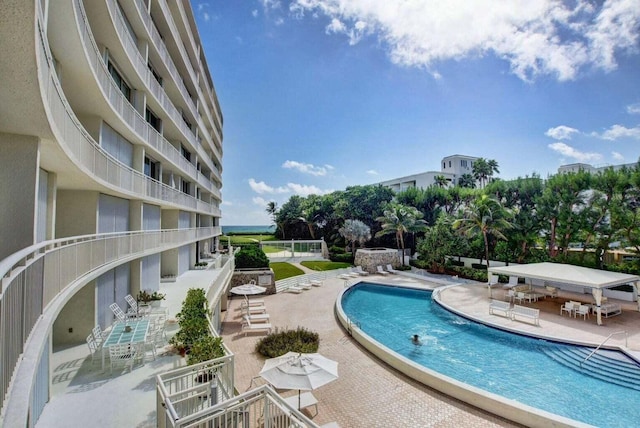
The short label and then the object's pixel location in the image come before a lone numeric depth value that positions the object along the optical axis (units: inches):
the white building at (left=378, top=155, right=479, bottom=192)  2298.2
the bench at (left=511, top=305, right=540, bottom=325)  679.6
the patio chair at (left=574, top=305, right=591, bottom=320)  711.1
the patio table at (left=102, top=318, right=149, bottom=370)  363.4
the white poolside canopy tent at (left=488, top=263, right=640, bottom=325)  682.8
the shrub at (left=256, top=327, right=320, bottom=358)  544.4
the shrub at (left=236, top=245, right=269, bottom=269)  1068.5
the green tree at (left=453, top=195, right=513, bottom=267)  1091.9
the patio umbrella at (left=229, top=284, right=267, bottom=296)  755.4
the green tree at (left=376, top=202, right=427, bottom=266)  1480.1
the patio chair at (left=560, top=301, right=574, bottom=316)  734.5
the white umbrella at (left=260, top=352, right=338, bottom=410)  335.3
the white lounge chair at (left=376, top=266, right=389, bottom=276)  1337.7
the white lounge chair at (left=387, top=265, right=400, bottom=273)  1343.8
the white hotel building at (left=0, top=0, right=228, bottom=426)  148.6
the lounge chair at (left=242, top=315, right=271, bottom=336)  649.6
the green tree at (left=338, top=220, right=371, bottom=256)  1637.6
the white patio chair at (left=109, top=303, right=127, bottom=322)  459.2
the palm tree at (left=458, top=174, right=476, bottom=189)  2468.0
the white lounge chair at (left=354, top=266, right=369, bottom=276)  1306.7
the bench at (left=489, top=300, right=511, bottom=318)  735.7
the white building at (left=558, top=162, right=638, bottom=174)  2049.1
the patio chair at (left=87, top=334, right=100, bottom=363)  366.9
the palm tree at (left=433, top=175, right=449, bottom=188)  2199.8
